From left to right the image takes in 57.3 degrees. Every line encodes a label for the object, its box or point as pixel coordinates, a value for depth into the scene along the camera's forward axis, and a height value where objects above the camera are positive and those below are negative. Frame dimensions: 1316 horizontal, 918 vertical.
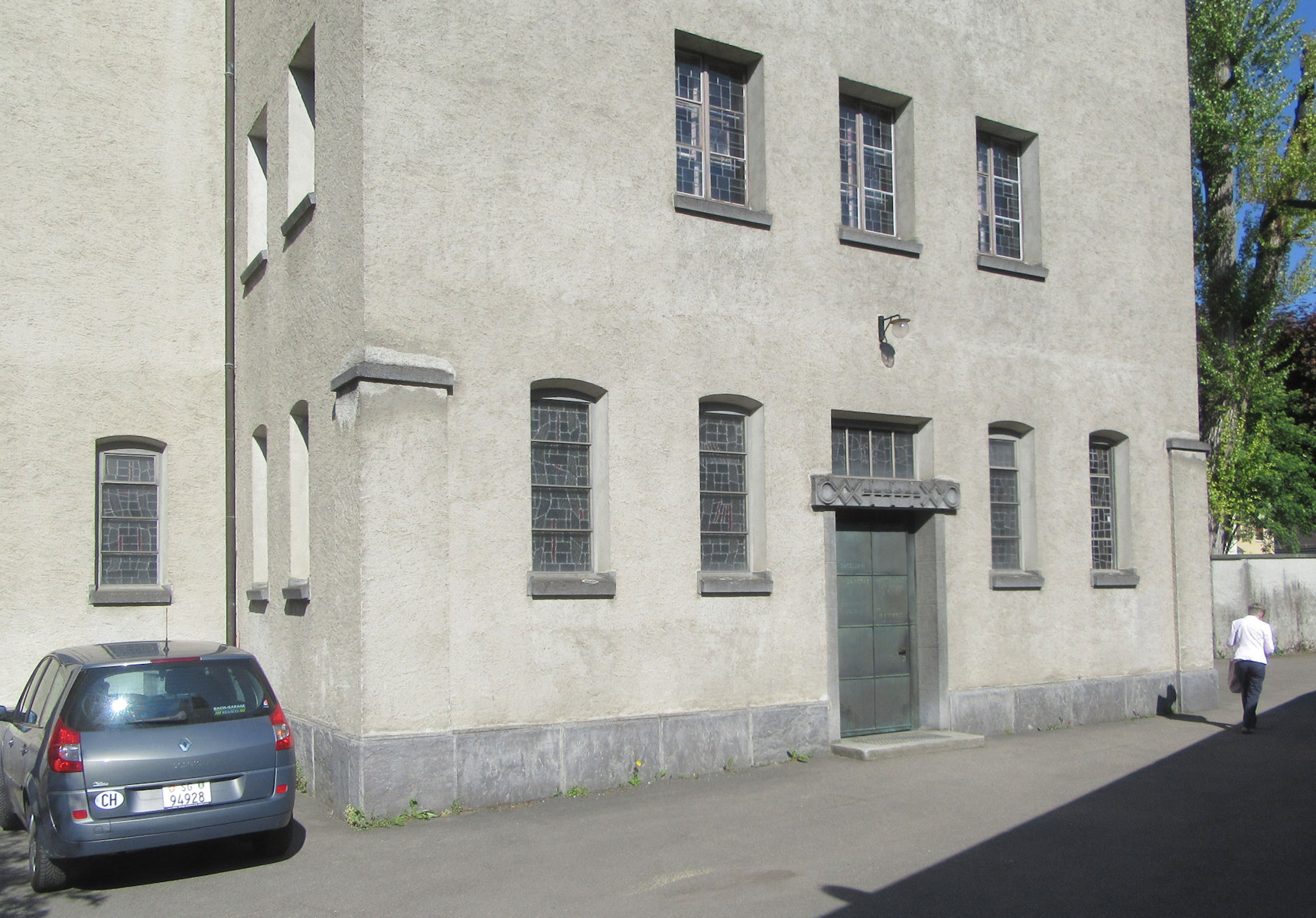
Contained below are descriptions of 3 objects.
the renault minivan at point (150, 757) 7.43 -1.30
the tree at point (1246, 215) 24.42 +6.74
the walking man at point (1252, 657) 13.88 -1.39
